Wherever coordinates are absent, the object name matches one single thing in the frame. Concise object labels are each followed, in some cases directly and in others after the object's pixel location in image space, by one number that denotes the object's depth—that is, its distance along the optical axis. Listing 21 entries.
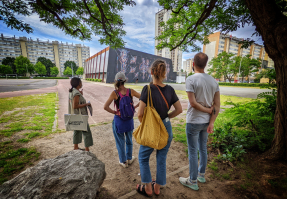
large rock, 1.27
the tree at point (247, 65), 35.55
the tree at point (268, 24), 2.07
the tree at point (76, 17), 3.92
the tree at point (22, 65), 56.75
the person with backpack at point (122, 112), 2.26
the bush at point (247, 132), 2.77
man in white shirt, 1.79
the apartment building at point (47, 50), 74.31
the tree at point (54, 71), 72.88
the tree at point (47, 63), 71.97
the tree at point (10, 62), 60.00
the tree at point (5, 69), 54.67
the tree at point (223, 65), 38.53
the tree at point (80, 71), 79.95
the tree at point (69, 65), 83.76
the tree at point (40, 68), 63.66
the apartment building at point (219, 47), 60.97
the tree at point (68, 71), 78.94
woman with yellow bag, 1.60
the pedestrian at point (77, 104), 2.60
